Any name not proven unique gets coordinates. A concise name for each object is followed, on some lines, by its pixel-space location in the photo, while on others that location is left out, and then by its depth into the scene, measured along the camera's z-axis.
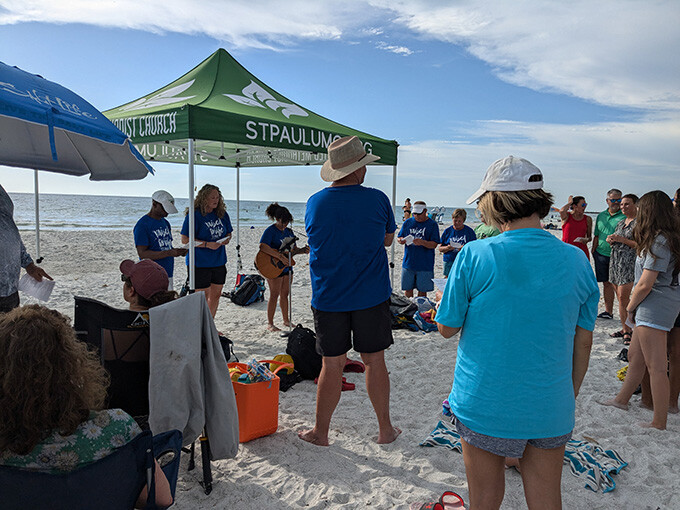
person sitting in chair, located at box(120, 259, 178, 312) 2.33
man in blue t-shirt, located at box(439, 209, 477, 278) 6.47
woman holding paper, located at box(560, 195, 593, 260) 6.88
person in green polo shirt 6.26
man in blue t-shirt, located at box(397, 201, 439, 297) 6.43
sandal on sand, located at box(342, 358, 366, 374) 4.40
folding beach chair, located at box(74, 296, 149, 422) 2.18
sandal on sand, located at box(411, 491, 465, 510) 2.21
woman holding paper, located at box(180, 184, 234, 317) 5.05
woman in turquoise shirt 1.44
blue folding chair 1.28
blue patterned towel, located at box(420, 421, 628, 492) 2.60
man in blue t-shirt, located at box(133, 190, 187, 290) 4.54
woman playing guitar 5.42
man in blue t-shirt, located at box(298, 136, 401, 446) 2.71
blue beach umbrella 2.36
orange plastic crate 2.92
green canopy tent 3.98
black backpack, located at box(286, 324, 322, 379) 4.12
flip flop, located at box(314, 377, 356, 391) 3.97
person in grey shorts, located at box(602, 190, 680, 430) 2.96
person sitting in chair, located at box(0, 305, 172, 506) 1.24
